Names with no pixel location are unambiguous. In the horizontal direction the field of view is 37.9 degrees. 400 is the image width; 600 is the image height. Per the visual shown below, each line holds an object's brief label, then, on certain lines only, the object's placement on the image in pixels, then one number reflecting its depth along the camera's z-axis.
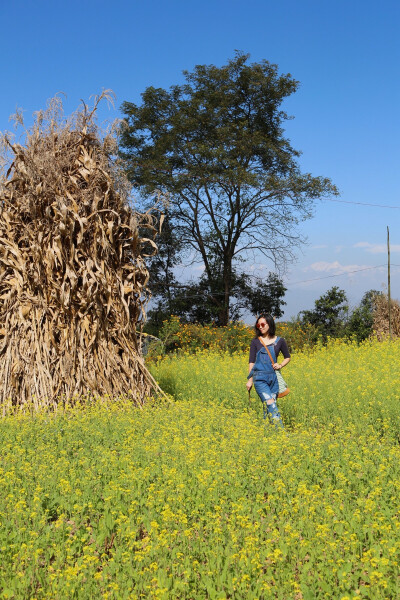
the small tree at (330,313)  24.89
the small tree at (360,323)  24.92
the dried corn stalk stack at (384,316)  26.88
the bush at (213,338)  20.55
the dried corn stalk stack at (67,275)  8.92
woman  8.55
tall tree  26.86
